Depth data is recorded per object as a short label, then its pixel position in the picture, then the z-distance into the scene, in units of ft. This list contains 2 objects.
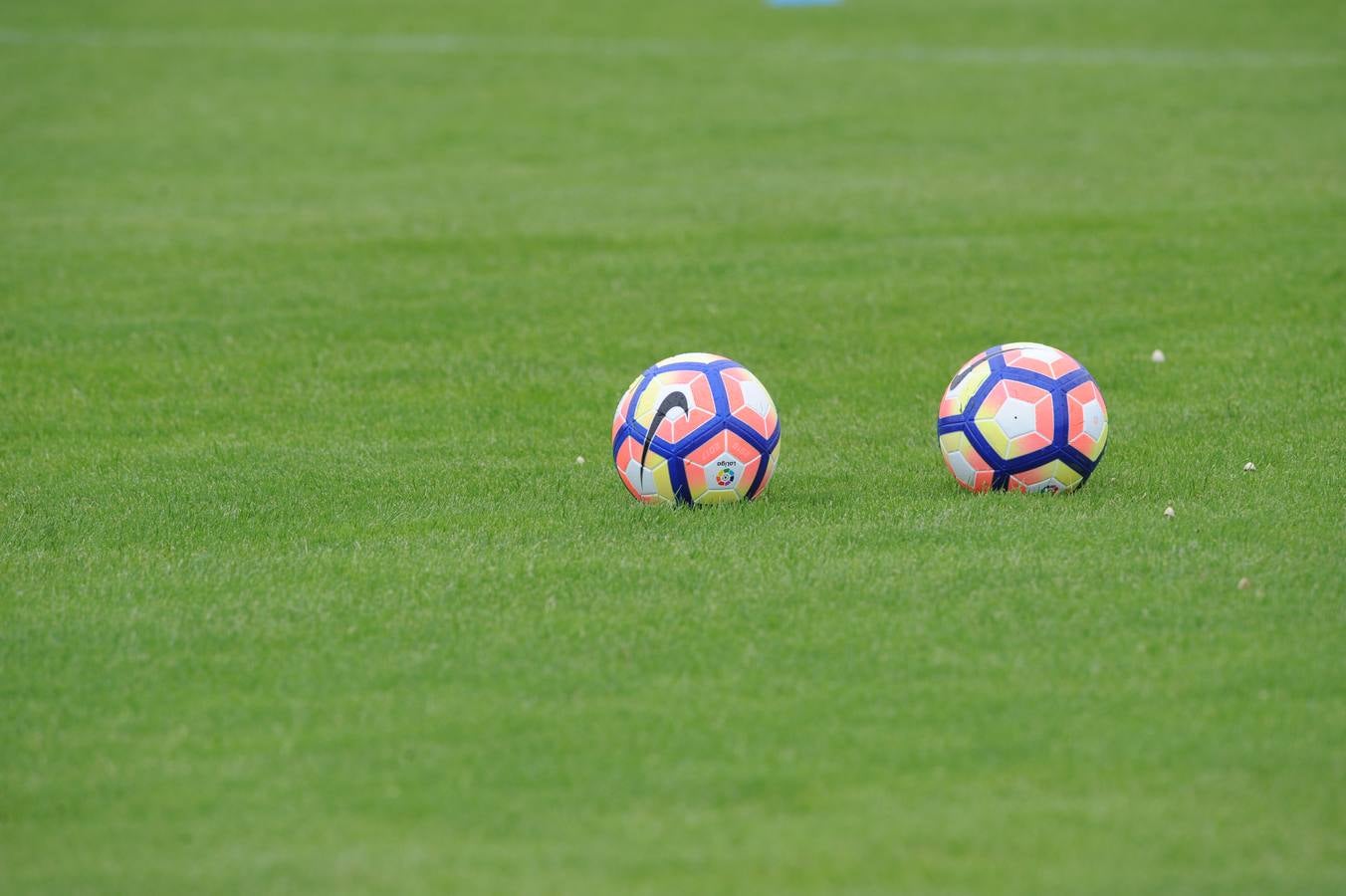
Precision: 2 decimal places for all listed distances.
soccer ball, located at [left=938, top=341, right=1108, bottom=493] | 61.11
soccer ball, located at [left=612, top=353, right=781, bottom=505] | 60.18
